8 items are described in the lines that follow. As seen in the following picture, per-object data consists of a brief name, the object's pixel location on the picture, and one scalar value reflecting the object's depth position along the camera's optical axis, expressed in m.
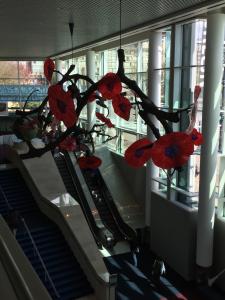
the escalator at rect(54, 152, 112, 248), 13.99
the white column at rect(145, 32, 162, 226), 12.75
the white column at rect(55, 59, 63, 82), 25.02
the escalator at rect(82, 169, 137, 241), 14.54
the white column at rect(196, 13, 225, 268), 9.48
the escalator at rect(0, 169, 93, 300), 9.96
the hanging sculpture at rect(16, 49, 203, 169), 3.52
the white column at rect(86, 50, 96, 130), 19.47
